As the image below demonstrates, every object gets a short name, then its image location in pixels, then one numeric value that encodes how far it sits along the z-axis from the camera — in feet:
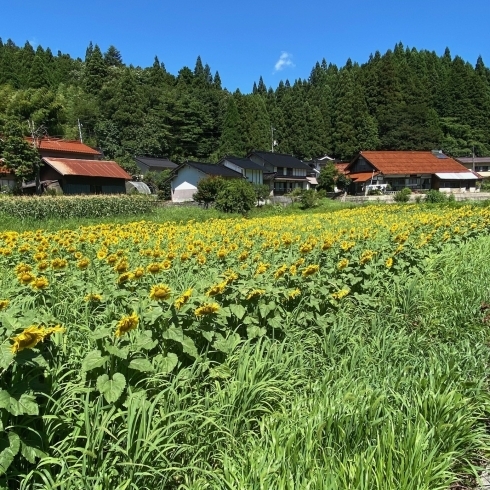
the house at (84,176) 86.79
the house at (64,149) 100.83
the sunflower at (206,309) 6.86
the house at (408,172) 135.95
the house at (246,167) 121.60
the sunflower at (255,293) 8.23
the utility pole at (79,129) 145.07
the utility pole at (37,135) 86.21
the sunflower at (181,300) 6.67
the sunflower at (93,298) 7.87
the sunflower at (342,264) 11.25
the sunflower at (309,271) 9.88
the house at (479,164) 176.55
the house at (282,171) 136.56
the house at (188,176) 106.83
